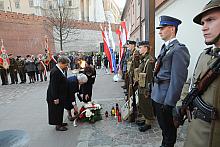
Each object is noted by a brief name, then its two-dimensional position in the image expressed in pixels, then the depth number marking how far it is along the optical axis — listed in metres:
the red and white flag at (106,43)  12.54
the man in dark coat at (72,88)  5.35
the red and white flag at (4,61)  12.88
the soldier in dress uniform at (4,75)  12.88
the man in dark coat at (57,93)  4.75
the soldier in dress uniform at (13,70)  13.19
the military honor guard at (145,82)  4.23
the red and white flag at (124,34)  10.34
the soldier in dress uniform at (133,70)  5.04
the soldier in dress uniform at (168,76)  2.90
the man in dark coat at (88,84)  5.83
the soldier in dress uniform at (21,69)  13.55
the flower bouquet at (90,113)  5.23
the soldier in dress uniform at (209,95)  1.45
